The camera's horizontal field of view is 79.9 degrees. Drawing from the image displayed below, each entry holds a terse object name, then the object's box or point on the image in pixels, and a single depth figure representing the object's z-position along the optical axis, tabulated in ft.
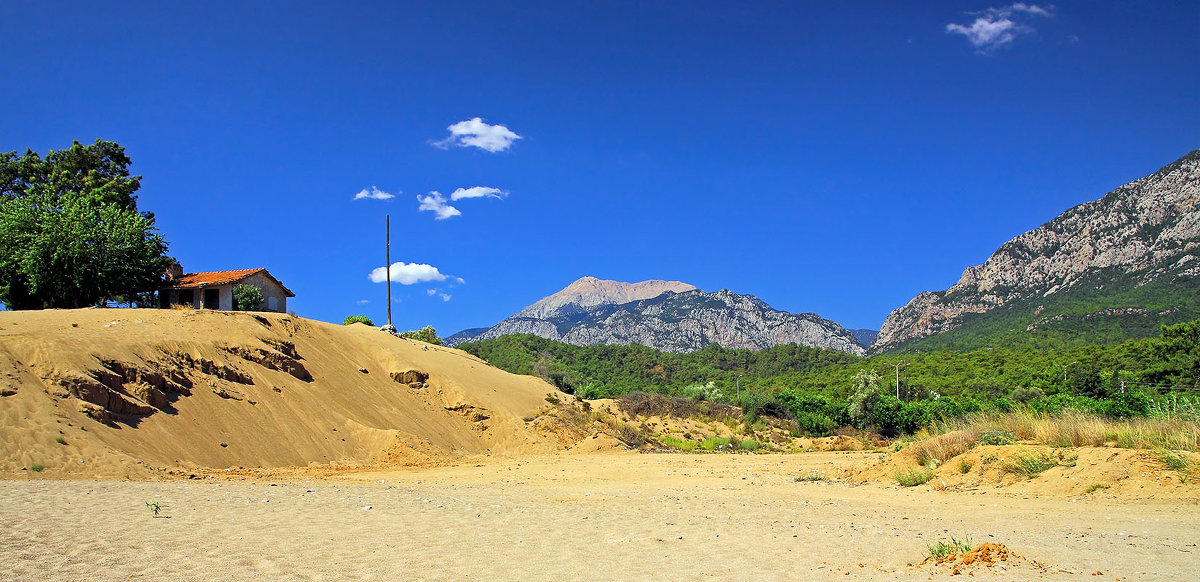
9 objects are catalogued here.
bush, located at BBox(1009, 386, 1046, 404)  144.87
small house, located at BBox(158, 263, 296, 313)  131.64
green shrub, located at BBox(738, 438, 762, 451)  104.32
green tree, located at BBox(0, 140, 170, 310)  112.68
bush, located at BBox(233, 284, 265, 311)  131.13
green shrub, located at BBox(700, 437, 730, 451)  104.27
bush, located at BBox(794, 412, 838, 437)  128.98
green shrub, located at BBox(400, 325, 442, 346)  160.06
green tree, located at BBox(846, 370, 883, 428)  132.05
